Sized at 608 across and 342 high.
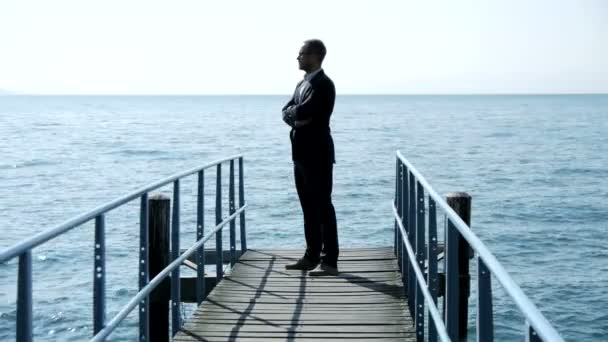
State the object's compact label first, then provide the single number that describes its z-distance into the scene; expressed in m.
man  6.83
